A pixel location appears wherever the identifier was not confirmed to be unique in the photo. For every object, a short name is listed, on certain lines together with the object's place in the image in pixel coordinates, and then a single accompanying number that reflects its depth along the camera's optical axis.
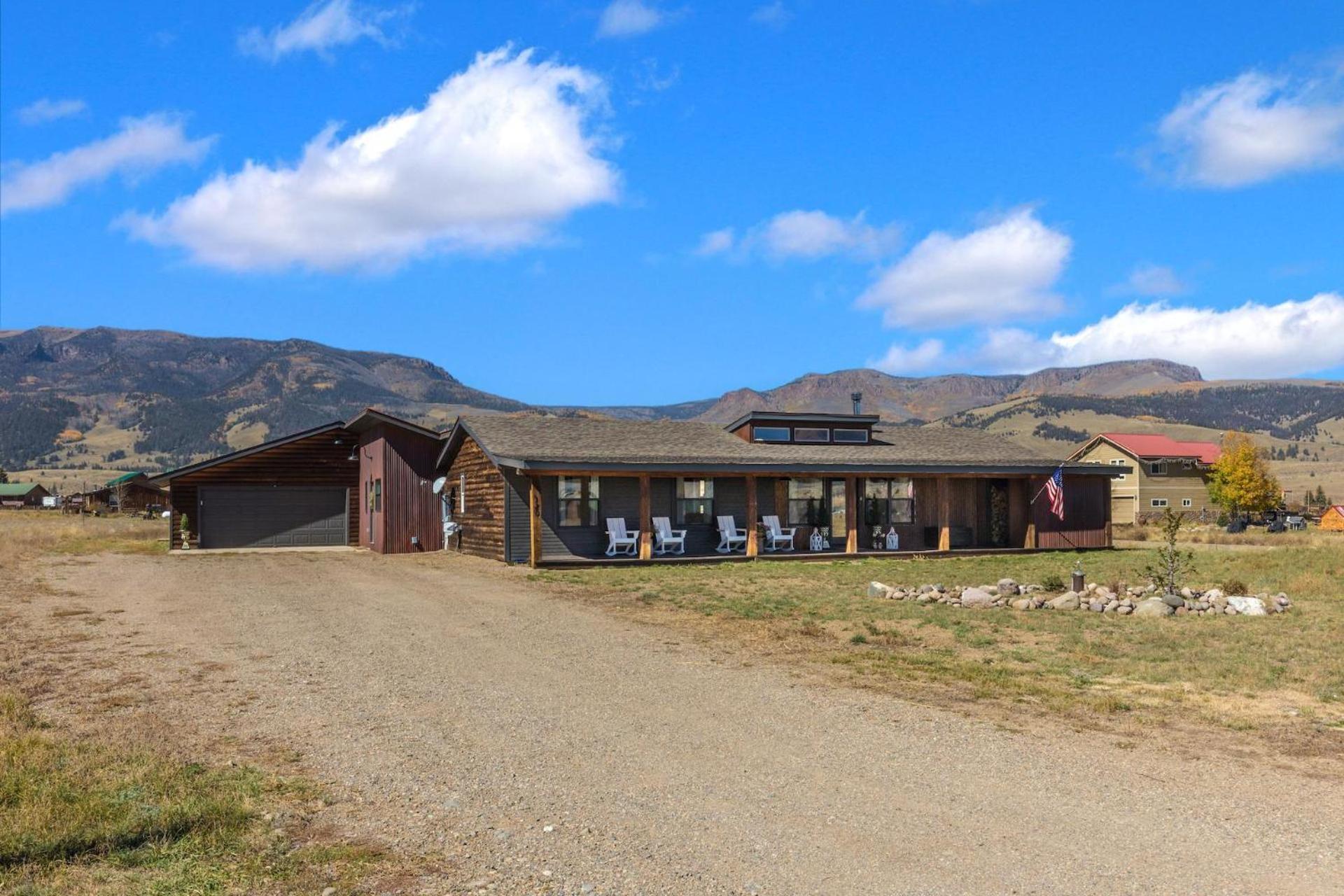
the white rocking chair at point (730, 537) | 24.91
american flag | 26.77
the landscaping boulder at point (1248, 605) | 13.74
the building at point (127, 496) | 66.06
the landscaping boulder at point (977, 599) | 14.71
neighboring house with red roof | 58.38
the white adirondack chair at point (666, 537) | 24.02
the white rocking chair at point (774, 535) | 25.44
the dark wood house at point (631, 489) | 23.67
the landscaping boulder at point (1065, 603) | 14.41
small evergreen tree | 15.42
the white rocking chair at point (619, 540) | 23.48
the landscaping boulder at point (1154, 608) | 13.62
